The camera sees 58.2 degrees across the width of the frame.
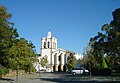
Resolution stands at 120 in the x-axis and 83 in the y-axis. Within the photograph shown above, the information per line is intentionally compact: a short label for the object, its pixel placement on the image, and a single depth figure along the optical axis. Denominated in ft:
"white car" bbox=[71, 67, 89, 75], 93.54
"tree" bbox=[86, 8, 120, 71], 41.39
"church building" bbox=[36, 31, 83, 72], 155.59
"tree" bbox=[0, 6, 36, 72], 47.22
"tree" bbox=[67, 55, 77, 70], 145.12
